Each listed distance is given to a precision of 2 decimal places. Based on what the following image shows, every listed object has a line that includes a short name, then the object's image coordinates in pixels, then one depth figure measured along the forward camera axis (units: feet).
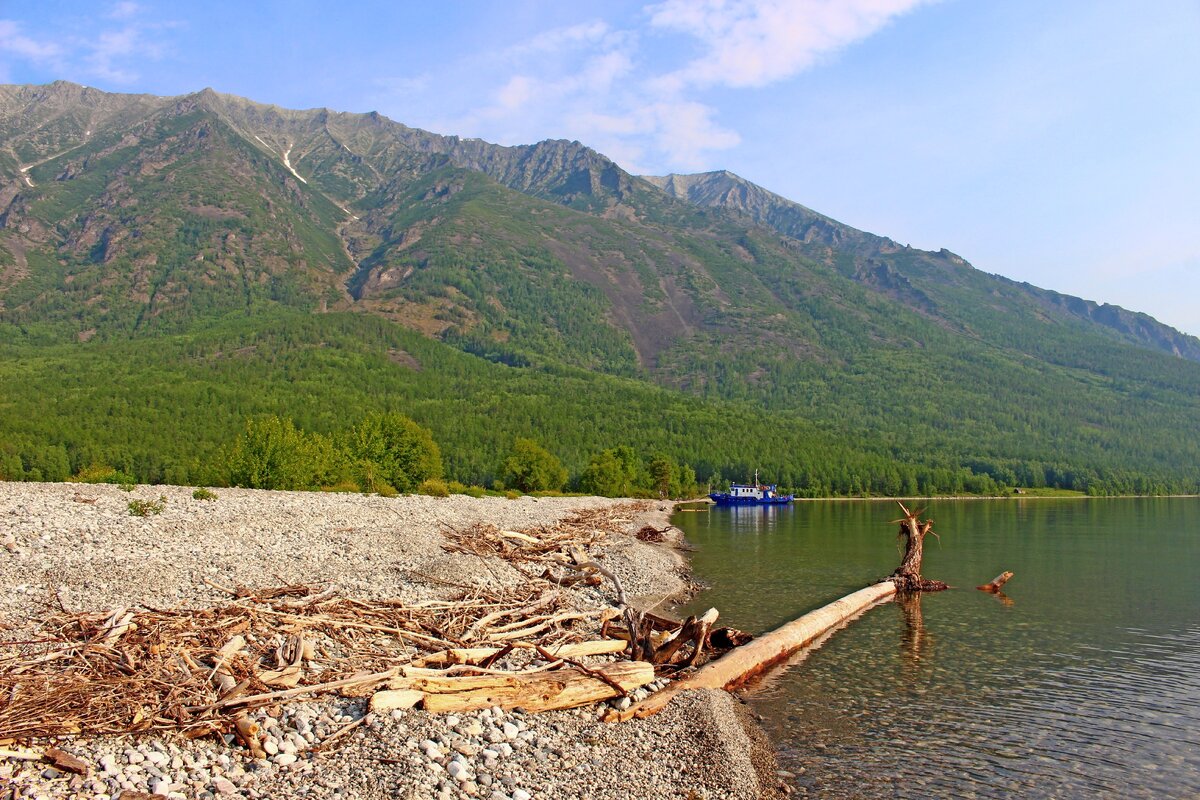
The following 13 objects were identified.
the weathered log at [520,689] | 50.03
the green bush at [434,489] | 231.91
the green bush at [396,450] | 275.59
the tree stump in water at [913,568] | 128.67
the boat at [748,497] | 496.64
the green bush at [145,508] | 104.94
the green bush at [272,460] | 205.36
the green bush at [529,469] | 390.62
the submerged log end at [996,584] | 132.57
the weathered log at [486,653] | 57.88
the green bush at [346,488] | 206.04
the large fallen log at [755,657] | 59.37
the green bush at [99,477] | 159.22
